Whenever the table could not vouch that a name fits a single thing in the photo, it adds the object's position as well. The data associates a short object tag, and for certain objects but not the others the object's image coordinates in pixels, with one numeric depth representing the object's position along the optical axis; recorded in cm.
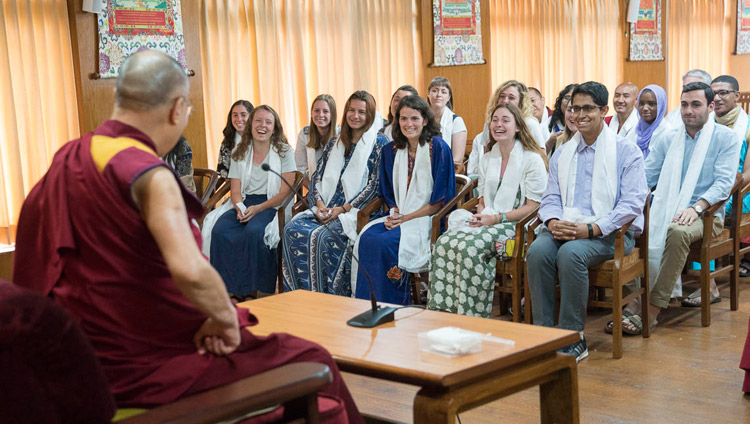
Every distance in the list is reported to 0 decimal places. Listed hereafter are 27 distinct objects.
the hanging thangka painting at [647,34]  1023
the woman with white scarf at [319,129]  524
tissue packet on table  214
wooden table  204
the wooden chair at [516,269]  403
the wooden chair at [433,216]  440
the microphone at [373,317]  247
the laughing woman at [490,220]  411
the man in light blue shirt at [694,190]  415
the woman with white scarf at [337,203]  470
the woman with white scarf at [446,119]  589
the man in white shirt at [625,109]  570
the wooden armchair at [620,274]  371
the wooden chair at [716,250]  416
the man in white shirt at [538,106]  663
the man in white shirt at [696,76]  611
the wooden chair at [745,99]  996
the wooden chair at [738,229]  440
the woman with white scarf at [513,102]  548
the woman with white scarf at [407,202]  443
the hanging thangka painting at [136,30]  559
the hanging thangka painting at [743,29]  1231
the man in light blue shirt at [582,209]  373
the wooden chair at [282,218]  497
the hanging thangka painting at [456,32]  759
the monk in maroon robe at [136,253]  167
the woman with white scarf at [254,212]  500
